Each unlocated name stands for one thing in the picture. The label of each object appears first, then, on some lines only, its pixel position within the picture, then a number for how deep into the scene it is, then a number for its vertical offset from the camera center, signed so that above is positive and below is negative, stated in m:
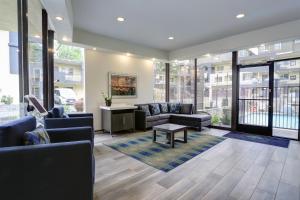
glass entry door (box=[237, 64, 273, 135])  4.66 -0.05
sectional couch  5.21 -0.66
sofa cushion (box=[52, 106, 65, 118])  2.87 -0.29
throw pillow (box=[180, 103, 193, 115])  5.91 -0.45
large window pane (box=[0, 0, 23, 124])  1.90 +0.39
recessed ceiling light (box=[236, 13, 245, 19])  3.45 +1.68
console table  4.78 -0.64
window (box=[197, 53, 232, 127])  5.46 +0.34
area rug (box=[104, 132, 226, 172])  2.91 -1.10
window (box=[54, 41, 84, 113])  4.43 +0.52
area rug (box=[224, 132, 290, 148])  3.93 -1.08
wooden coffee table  3.61 -0.74
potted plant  5.02 -0.14
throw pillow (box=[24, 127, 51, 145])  1.48 -0.38
